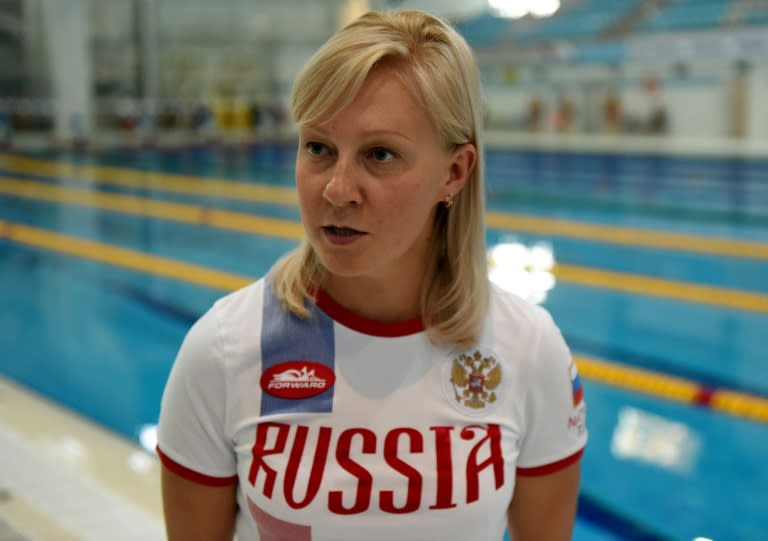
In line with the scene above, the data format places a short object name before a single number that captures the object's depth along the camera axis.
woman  1.28
